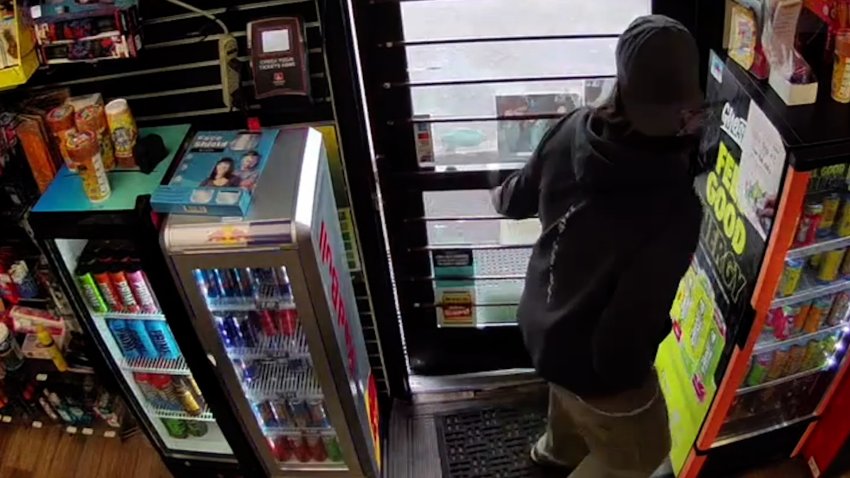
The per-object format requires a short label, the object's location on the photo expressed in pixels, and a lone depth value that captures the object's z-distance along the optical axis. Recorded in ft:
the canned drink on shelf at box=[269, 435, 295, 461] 9.19
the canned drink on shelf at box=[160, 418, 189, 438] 9.80
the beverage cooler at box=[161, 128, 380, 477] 6.81
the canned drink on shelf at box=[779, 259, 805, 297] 7.69
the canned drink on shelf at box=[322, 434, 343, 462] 9.18
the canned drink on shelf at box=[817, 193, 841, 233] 7.36
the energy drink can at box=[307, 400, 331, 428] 8.63
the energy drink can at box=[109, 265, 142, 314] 7.96
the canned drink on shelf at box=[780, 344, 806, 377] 8.74
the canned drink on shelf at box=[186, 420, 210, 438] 9.93
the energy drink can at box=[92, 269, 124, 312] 7.95
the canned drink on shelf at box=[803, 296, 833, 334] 8.27
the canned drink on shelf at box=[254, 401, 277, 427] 8.74
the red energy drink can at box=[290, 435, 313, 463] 9.22
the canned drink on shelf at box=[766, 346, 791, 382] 8.71
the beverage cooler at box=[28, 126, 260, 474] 7.11
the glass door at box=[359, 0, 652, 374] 7.70
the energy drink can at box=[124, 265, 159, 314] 8.00
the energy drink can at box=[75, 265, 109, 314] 7.93
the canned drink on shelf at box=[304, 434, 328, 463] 9.20
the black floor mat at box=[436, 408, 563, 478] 9.97
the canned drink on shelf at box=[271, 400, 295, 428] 8.69
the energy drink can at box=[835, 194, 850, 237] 7.39
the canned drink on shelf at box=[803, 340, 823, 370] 8.76
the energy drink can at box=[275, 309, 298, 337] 7.91
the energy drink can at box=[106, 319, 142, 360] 8.60
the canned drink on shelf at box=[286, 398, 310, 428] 8.67
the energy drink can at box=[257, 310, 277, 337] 7.93
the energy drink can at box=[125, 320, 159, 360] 8.62
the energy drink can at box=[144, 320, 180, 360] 8.61
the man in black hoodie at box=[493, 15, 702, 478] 5.60
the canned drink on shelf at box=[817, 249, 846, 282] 7.81
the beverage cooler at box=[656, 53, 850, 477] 6.67
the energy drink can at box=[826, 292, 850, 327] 8.24
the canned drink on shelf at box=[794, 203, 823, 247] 7.33
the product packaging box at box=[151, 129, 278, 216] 6.81
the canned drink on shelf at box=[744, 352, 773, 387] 8.73
